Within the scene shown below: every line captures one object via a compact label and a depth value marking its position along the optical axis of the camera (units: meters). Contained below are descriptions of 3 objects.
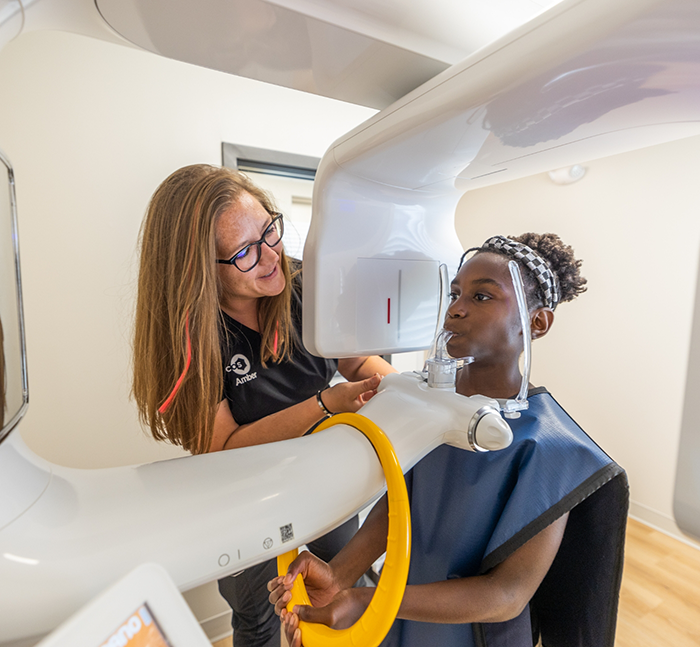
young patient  0.58
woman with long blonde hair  0.80
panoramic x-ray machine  0.29
